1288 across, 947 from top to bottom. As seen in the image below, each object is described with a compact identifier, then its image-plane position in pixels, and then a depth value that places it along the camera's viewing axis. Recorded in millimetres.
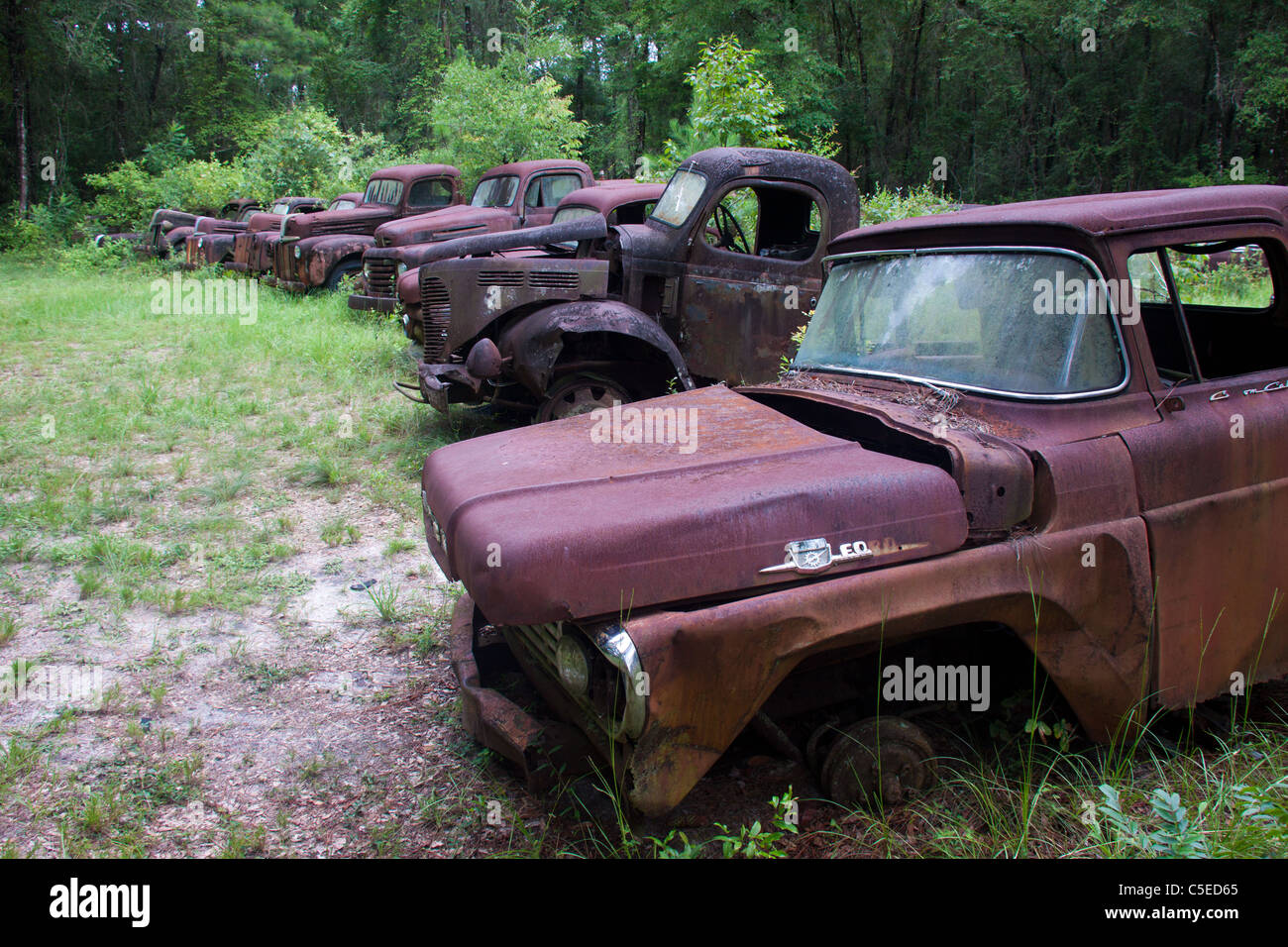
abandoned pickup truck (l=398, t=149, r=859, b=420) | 6688
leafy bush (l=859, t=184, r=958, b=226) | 12945
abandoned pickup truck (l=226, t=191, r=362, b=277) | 15188
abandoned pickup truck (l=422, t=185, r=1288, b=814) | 2369
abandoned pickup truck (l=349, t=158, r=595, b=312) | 11406
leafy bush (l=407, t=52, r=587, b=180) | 19031
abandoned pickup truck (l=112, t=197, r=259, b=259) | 19234
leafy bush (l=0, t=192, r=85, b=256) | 23297
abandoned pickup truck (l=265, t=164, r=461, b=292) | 13602
